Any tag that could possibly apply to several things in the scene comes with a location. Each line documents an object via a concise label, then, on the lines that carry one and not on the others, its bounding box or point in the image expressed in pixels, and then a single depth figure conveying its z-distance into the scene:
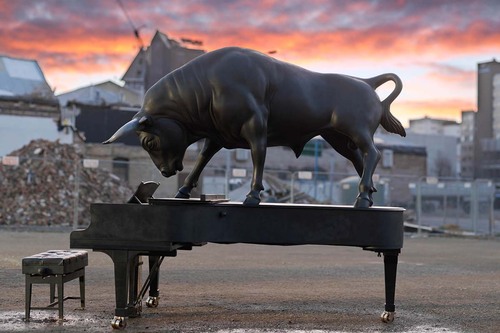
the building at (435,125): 136.50
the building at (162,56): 61.97
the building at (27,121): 40.31
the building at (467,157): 98.94
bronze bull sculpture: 6.84
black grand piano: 6.65
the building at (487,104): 91.94
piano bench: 7.04
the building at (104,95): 51.38
